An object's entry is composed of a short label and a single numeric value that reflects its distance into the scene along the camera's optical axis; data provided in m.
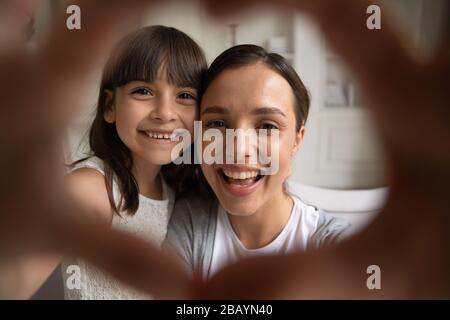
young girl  0.68
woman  0.68
